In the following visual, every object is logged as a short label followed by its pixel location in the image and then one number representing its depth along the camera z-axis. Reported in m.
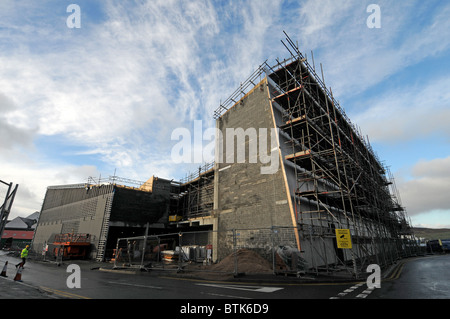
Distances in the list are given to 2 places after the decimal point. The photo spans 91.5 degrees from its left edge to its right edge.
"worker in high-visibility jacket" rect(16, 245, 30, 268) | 13.04
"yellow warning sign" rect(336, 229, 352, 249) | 11.40
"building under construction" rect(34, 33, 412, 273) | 16.84
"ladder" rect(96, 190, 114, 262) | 24.49
